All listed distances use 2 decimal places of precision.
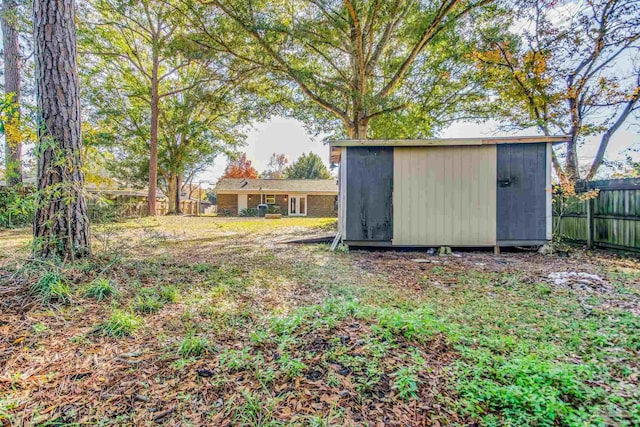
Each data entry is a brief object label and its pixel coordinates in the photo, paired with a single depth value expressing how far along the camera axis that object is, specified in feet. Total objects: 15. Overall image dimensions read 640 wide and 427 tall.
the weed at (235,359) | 5.80
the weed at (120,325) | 7.02
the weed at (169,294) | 9.26
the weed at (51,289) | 8.14
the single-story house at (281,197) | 69.72
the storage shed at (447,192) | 18.70
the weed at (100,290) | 8.68
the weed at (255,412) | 4.47
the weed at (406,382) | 5.06
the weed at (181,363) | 5.80
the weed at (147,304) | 8.36
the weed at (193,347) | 6.31
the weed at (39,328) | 6.74
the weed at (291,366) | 5.58
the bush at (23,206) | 8.87
